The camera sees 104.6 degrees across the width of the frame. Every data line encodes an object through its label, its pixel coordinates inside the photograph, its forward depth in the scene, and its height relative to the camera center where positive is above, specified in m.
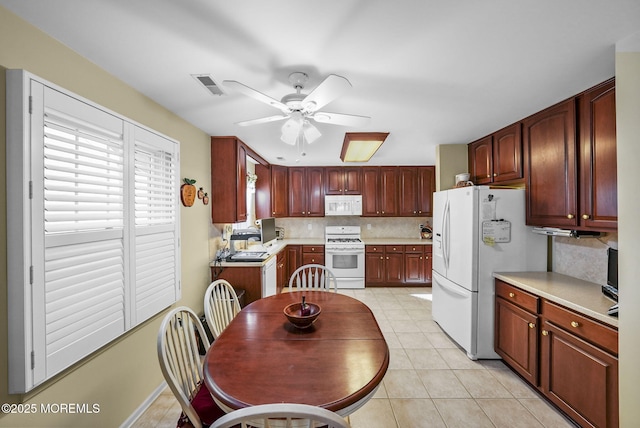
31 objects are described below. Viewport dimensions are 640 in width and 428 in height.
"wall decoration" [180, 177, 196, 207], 2.38 +0.22
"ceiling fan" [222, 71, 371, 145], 1.28 +0.68
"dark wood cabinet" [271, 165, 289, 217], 5.00 +0.49
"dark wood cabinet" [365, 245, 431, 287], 4.69 -0.96
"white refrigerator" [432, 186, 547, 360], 2.42 -0.35
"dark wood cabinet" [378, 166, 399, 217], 5.00 +0.46
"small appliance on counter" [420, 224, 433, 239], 5.08 -0.38
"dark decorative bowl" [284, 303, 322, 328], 1.49 -0.64
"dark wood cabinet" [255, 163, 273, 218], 4.89 +0.50
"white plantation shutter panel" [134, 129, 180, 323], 1.79 -0.07
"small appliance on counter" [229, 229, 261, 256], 3.20 -0.27
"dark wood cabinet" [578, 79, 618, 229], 1.67 +0.40
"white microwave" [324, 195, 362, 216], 4.98 +0.20
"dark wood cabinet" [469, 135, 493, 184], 2.92 +0.67
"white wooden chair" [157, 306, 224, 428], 1.10 -0.79
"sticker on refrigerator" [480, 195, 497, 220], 2.42 +0.05
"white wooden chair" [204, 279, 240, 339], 1.94 -0.75
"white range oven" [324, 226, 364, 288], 4.67 -0.90
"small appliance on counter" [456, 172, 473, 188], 2.95 +0.42
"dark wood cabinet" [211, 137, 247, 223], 3.01 +0.44
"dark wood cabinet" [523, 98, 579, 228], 1.96 +0.42
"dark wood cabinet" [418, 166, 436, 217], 4.94 +0.53
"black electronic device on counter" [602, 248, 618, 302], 1.65 -0.43
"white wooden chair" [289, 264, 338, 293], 2.47 -0.67
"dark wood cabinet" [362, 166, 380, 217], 5.03 +0.52
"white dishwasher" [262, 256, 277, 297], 3.09 -0.85
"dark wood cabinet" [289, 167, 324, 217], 5.09 +0.47
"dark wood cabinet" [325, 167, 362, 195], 5.05 +0.71
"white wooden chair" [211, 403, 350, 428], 0.71 -0.58
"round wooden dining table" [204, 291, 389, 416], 0.98 -0.71
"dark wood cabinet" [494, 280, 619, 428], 1.45 -0.99
